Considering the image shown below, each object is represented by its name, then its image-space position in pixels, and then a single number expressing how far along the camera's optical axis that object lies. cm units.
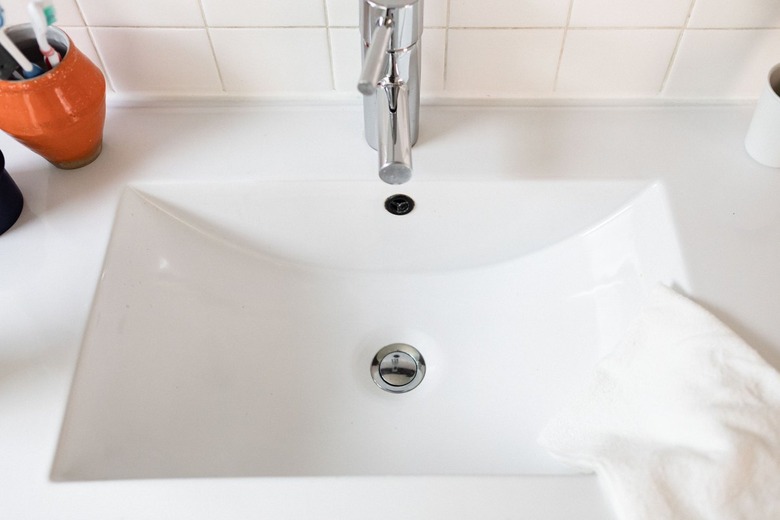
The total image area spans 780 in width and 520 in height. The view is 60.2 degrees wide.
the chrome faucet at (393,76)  56
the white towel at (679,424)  48
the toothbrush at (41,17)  57
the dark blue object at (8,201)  66
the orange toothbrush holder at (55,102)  62
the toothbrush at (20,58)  59
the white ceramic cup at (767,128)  65
